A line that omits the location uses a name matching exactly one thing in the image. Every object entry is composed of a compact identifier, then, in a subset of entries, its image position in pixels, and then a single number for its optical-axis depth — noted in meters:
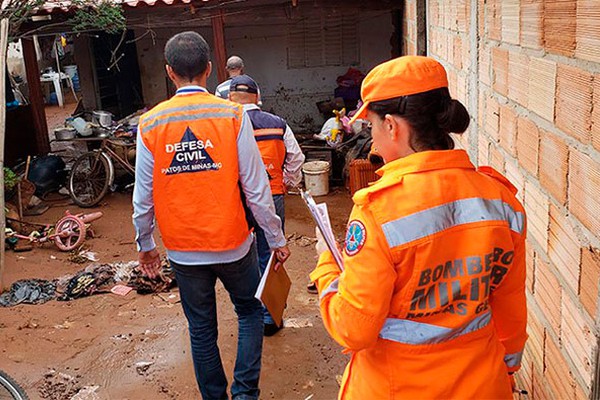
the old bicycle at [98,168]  9.16
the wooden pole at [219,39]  8.98
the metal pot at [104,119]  9.87
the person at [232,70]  5.19
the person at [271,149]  4.32
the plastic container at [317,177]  8.93
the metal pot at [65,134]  9.64
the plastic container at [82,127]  9.49
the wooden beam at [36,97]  9.99
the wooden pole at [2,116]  5.98
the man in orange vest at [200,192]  3.02
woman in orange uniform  1.60
